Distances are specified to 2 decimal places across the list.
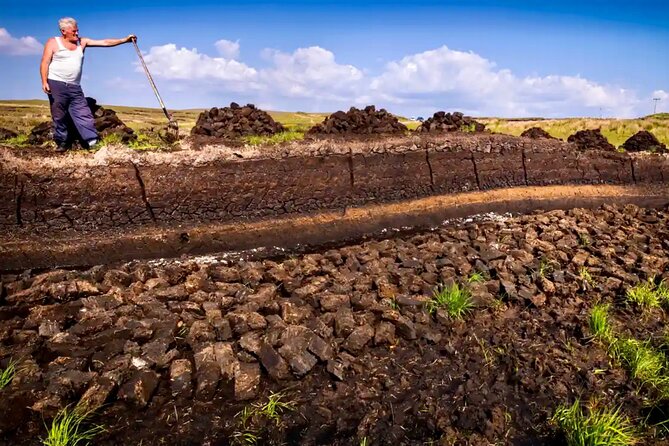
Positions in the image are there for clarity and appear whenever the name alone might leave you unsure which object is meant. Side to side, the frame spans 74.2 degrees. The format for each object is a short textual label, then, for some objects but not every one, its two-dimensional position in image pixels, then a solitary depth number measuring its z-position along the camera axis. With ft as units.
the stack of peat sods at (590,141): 38.11
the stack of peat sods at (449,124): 34.17
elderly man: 20.81
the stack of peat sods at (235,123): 27.73
